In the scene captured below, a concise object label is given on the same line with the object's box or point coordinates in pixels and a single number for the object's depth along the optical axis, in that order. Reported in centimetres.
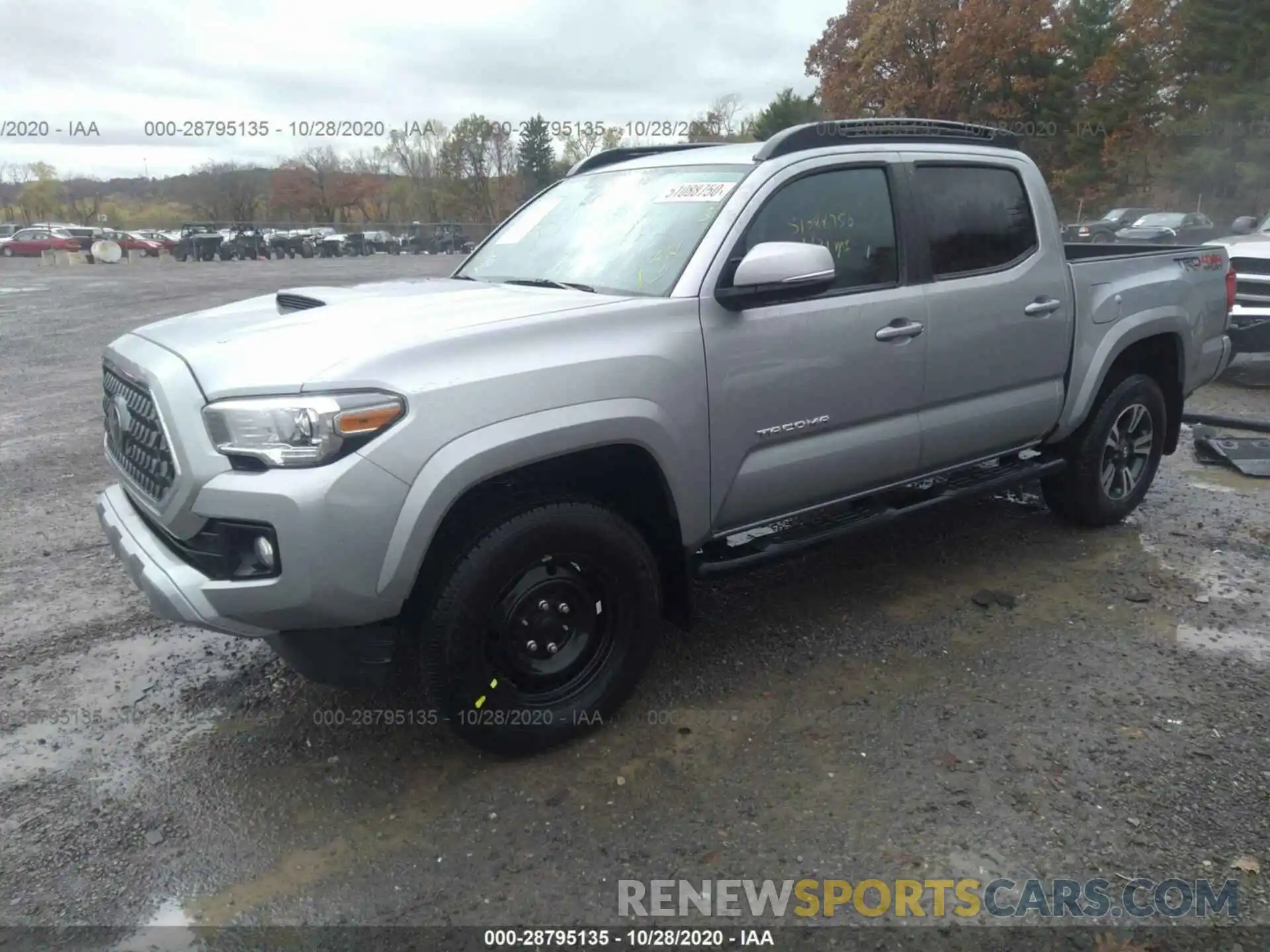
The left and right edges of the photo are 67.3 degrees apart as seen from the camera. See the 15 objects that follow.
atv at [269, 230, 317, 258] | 4069
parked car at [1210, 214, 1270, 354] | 916
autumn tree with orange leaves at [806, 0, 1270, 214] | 3609
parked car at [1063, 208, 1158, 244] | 2519
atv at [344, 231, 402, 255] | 4238
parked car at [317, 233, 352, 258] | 4084
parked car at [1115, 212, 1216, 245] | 2239
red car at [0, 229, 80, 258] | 4238
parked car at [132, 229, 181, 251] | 4256
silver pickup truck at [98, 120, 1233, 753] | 262
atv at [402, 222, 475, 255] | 4262
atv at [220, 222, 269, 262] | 3894
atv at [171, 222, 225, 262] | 3794
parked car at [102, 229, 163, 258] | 4209
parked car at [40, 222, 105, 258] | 4381
